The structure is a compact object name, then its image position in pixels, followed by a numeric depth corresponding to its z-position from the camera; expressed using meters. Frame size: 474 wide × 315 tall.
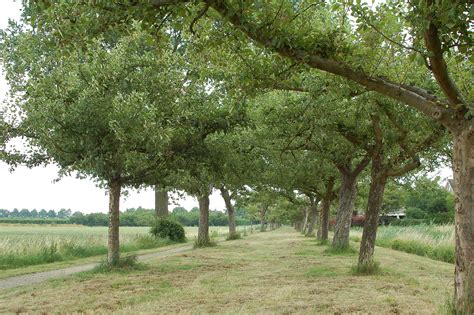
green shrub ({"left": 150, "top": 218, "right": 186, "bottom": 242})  30.92
